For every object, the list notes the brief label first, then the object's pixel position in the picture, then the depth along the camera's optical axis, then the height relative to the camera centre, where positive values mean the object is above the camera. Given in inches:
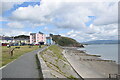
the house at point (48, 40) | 3835.5 -21.0
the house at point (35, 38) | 3158.6 +55.5
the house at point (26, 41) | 3242.7 -51.2
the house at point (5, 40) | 2784.2 -11.6
